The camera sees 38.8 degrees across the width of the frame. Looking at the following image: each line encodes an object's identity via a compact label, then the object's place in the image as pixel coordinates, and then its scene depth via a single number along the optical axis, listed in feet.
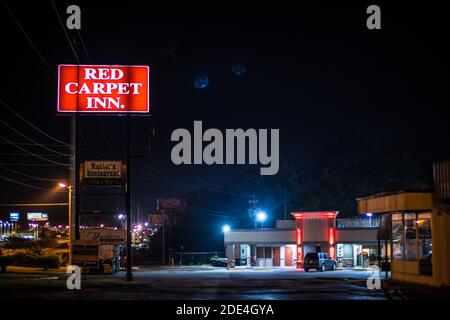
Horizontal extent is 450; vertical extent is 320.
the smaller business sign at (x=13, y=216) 468.18
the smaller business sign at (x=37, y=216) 501.03
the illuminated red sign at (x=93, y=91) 130.41
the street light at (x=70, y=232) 129.18
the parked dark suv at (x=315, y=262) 175.52
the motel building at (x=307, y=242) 208.95
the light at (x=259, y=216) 252.42
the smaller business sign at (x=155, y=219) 333.58
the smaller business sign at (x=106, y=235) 155.78
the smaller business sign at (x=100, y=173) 135.30
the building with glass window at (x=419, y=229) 98.37
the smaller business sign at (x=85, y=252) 134.10
